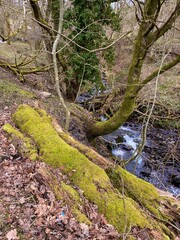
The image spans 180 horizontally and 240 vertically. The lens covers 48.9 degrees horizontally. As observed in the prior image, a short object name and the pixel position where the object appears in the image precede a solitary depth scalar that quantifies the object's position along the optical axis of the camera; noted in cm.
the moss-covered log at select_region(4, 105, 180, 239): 276
